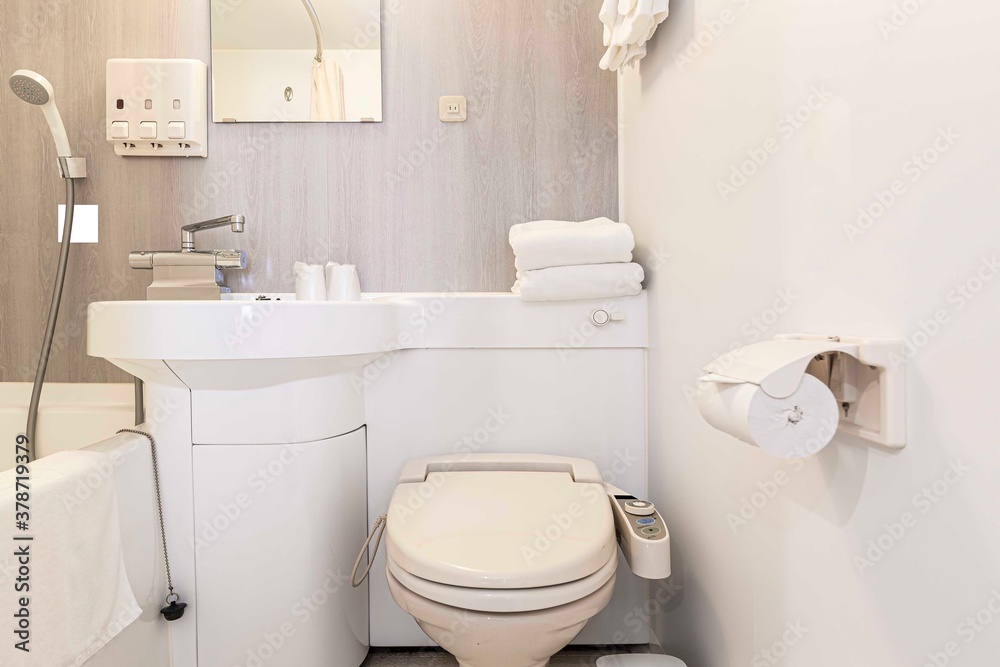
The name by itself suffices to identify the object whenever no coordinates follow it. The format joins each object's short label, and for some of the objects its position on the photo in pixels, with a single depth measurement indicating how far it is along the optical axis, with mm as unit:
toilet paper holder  516
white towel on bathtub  742
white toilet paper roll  541
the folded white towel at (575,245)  1227
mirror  1458
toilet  807
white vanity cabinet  1075
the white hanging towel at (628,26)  1065
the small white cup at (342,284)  1350
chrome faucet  1335
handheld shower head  1241
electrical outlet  1474
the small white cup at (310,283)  1334
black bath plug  1047
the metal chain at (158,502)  1067
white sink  969
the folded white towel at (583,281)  1240
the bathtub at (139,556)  967
